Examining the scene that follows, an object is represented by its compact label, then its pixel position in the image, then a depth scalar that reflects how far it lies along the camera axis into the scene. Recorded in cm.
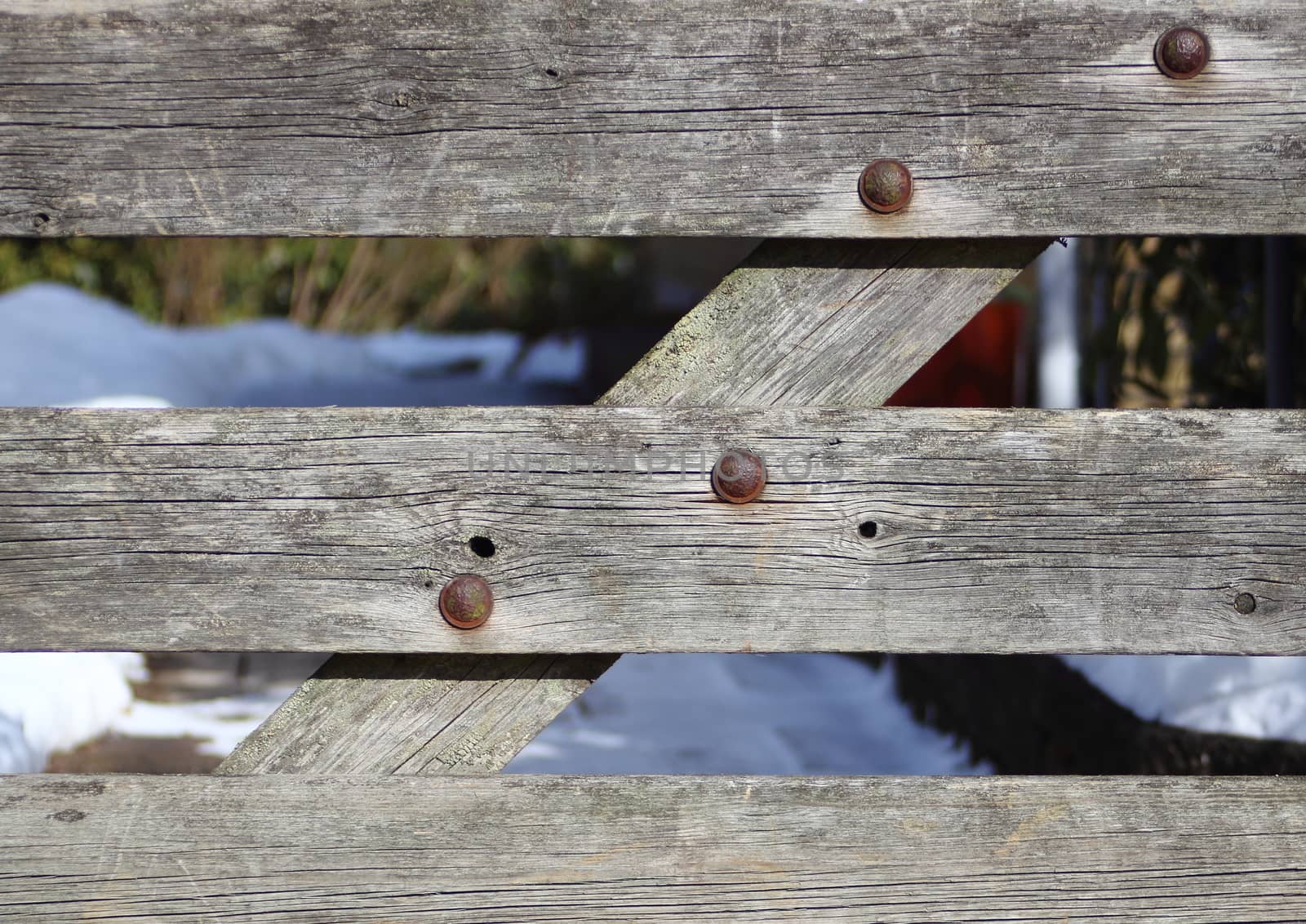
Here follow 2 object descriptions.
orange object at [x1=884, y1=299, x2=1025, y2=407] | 466
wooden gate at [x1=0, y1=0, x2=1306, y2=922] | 152
